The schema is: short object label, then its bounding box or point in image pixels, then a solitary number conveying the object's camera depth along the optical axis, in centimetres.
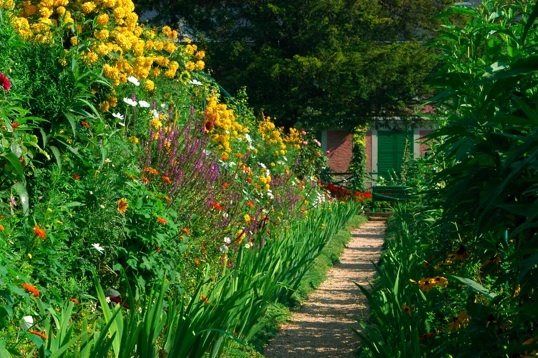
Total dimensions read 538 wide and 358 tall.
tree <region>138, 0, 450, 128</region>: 2052
